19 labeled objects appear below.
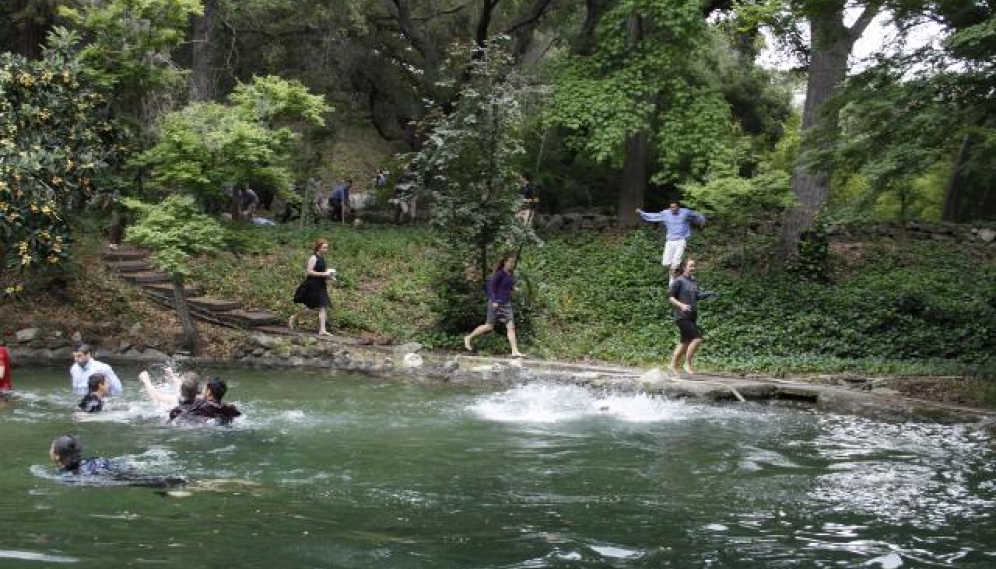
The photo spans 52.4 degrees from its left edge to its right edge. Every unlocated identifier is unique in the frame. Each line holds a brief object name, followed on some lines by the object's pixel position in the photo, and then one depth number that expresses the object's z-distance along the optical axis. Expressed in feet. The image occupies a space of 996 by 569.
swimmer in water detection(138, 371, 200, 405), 39.29
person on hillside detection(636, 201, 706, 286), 68.54
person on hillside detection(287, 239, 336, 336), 61.82
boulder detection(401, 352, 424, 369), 57.06
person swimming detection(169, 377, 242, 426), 38.69
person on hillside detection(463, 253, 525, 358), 58.49
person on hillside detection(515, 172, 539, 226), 62.98
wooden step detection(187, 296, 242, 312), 64.95
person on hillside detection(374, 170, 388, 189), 103.27
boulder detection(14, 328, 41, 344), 59.11
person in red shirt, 43.96
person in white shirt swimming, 43.32
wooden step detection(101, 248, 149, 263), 71.82
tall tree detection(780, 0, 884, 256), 66.95
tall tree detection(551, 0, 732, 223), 76.43
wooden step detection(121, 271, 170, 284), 68.85
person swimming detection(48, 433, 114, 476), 29.94
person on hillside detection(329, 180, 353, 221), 96.17
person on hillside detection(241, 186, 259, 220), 96.54
